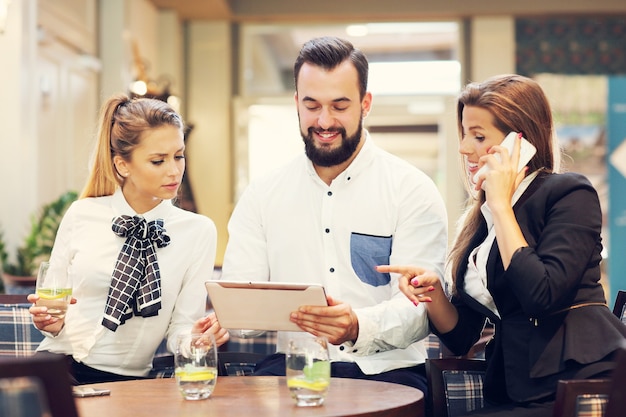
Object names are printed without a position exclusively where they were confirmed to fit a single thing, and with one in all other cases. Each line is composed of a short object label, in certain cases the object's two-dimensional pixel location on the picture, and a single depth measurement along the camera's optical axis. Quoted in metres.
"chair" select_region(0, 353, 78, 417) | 1.33
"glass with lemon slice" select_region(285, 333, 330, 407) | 1.91
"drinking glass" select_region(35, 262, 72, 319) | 2.36
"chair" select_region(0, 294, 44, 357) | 3.01
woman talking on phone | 2.18
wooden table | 1.89
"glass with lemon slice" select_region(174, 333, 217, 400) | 2.03
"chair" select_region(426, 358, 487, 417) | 2.47
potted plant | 4.81
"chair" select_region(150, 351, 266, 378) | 2.80
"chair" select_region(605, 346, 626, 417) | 1.60
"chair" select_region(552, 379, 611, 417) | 1.86
